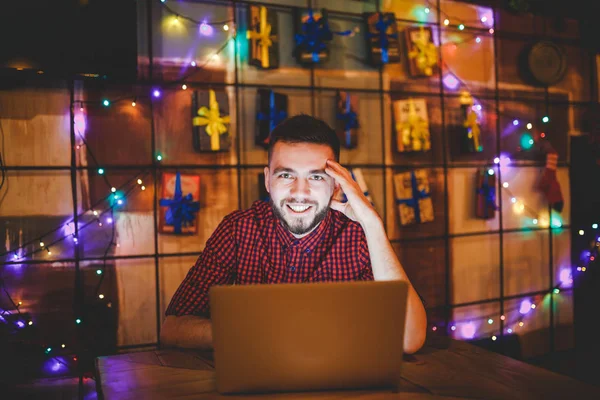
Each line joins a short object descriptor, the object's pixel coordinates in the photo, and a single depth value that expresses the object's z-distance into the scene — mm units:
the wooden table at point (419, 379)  1070
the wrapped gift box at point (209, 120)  3057
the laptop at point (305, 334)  974
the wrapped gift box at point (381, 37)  3514
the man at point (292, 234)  1946
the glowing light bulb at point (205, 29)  3180
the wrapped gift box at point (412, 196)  3641
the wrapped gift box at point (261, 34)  3215
